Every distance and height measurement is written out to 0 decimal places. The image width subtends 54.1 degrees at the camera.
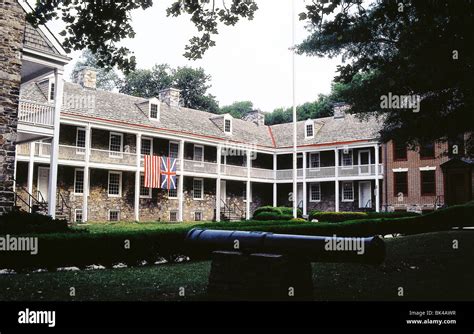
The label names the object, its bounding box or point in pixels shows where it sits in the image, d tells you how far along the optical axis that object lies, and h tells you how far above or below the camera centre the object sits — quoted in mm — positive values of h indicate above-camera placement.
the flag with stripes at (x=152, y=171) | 28578 +2061
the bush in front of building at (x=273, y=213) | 25688 -473
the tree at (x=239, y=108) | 63594 +13594
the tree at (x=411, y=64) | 7625 +2944
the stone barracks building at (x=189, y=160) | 23891 +2941
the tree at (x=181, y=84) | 55125 +14506
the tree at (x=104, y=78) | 59238 +16109
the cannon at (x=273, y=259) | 5734 -691
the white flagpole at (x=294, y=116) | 29884 +6002
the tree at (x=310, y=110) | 52156 +11343
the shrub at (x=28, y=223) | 10648 -489
